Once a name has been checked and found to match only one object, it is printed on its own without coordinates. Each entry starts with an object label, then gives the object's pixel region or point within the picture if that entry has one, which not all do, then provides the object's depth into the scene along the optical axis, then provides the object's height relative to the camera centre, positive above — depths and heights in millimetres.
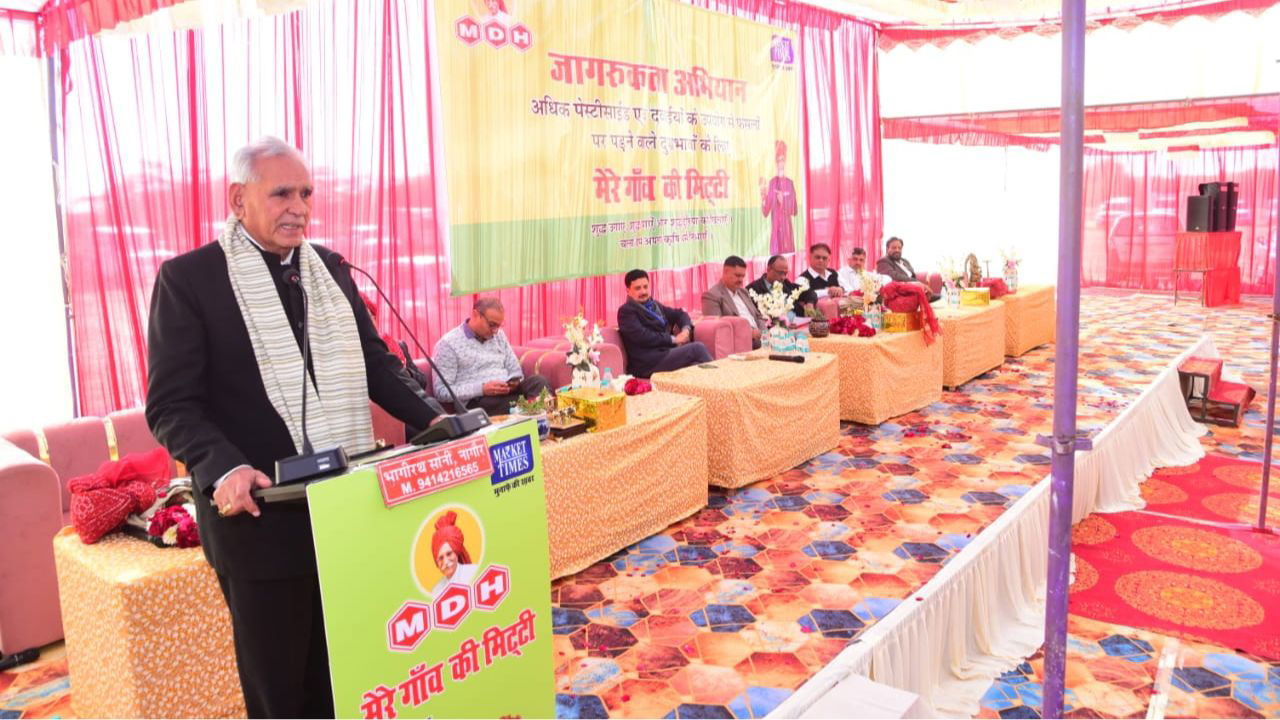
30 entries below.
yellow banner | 4645 +712
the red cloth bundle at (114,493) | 2365 -638
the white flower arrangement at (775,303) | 5020 -357
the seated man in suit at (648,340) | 5297 -582
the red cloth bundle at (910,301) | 5824 -433
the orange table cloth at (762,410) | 4332 -891
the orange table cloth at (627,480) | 3365 -982
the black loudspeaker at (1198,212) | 12352 +181
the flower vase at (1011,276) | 7898 -401
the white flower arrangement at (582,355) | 3688 -460
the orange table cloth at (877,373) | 5508 -883
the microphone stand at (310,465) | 1364 -329
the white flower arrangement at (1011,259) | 7891 -244
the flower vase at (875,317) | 5816 -533
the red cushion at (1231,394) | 5887 -1188
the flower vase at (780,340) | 5055 -576
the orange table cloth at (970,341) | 6578 -847
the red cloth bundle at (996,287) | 7703 -481
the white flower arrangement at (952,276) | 6998 -339
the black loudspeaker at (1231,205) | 12281 +267
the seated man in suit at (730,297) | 6211 -383
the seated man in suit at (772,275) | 6348 -253
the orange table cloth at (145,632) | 2125 -934
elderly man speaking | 1472 -235
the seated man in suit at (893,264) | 8155 -253
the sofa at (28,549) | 2775 -902
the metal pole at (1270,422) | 3517 -842
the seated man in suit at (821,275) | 7348 -305
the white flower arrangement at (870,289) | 5895 -349
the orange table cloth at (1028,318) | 7824 -816
